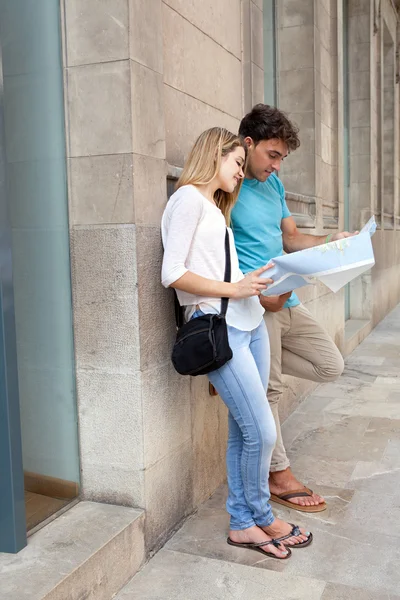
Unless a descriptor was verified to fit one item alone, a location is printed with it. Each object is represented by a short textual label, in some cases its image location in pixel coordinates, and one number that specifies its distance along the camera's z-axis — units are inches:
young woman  114.2
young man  137.6
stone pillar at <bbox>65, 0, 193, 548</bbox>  121.2
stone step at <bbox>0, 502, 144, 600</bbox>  99.4
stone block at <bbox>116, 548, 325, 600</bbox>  114.8
